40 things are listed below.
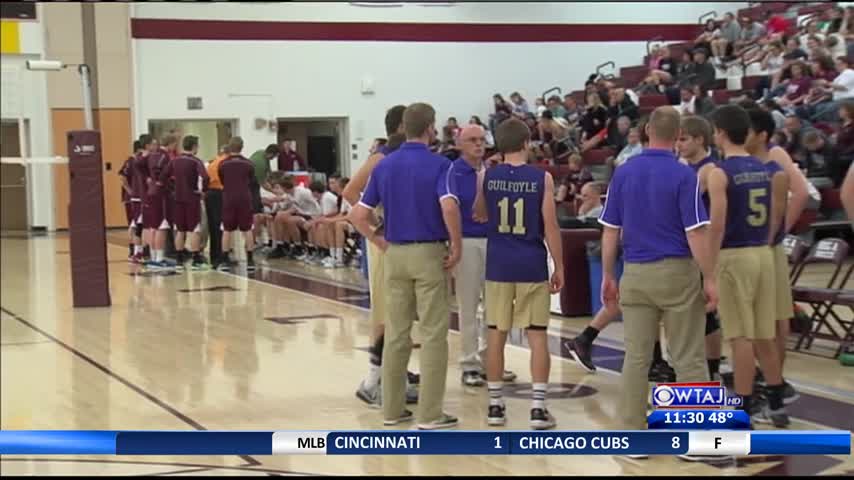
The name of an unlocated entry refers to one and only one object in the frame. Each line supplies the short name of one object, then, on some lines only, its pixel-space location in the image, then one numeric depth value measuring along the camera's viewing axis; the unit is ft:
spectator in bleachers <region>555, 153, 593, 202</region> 51.25
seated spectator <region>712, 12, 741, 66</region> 67.97
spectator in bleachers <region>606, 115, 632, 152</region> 53.78
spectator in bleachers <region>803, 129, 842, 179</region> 45.55
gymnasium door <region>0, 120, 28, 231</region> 78.69
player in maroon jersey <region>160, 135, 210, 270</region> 48.29
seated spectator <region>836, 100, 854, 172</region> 43.86
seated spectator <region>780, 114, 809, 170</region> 45.98
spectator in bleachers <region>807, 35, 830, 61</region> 54.49
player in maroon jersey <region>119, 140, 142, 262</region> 52.29
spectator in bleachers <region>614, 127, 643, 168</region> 36.48
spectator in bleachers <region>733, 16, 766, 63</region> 66.49
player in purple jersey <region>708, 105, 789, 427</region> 18.90
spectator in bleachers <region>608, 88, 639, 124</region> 59.15
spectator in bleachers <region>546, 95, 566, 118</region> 71.08
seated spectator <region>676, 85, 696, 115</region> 57.21
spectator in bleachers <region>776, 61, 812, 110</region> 51.78
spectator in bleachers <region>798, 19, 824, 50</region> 59.70
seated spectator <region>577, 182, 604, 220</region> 34.85
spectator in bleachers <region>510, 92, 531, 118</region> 76.86
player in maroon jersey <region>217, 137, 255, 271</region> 48.80
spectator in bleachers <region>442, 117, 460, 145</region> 66.71
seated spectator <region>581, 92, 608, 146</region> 61.52
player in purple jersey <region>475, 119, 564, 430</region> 19.94
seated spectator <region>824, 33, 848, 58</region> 56.50
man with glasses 22.95
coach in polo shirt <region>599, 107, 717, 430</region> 17.50
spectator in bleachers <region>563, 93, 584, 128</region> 68.55
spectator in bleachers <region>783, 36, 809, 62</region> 56.59
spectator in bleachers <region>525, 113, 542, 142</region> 66.81
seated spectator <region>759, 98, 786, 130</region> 47.66
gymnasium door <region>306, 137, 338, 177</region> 79.82
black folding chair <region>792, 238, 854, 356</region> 26.14
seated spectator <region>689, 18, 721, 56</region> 69.72
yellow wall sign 75.20
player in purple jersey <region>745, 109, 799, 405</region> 19.70
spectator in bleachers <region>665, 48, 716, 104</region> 63.67
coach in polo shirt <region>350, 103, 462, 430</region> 19.65
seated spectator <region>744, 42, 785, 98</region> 59.21
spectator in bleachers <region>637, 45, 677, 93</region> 67.05
